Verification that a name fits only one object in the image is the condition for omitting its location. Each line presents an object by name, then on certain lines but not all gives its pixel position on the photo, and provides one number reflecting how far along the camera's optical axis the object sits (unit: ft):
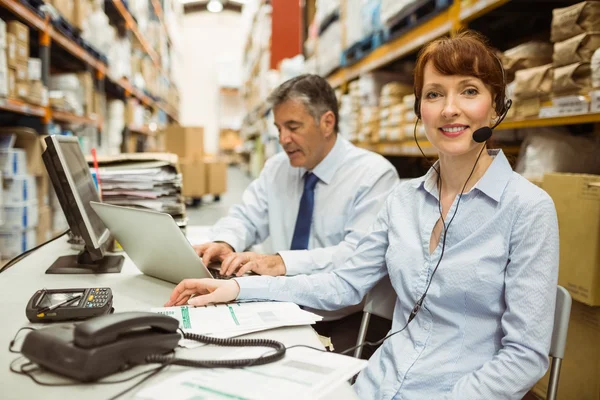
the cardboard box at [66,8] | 9.96
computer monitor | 3.93
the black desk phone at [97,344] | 2.21
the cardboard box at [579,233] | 4.37
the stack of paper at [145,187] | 5.82
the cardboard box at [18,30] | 8.33
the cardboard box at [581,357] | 4.73
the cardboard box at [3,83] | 7.78
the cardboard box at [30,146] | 9.41
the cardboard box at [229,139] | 50.98
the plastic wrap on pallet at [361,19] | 10.09
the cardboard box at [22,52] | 8.52
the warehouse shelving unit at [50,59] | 8.41
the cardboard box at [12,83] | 8.29
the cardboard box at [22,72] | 8.51
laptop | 3.60
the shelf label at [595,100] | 4.47
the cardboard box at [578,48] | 4.80
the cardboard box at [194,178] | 19.79
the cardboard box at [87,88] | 12.80
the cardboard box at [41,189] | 10.15
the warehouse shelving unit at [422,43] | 5.47
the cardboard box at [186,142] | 20.65
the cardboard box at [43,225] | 10.11
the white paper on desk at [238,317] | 2.95
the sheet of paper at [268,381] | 2.16
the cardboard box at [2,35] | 7.73
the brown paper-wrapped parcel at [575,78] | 4.88
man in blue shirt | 5.80
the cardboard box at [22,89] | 8.56
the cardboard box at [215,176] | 21.07
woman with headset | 3.08
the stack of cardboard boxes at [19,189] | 8.80
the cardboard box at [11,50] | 8.16
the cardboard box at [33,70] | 9.04
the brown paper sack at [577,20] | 4.83
